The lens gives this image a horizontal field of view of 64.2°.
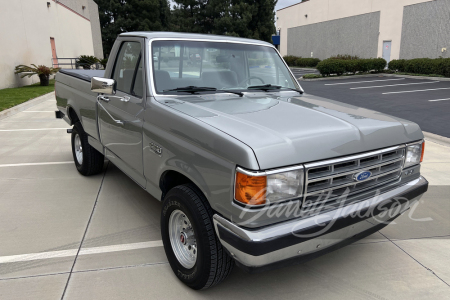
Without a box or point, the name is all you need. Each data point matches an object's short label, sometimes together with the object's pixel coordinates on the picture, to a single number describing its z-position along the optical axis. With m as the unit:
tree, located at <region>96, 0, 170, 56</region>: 51.66
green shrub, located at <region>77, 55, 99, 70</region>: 26.47
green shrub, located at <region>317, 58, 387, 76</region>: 23.62
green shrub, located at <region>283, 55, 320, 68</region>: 35.34
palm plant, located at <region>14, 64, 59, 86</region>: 17.36
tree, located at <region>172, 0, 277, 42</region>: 46.66
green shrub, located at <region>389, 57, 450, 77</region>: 20.97
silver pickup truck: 2.23
